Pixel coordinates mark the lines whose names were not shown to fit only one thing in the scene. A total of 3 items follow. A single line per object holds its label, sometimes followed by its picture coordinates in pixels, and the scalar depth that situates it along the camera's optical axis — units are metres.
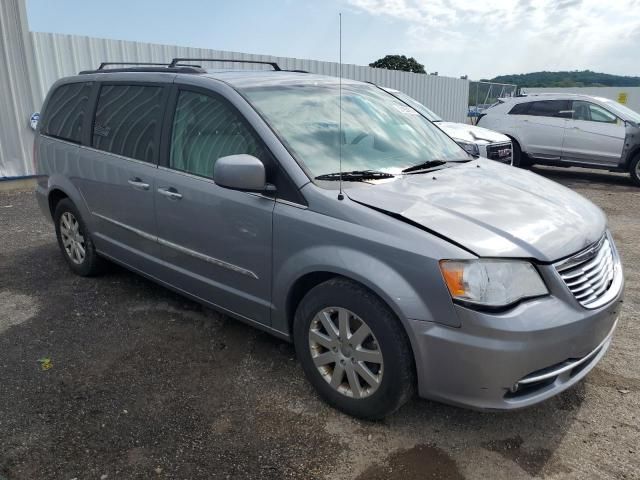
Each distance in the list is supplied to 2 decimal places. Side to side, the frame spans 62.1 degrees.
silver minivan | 2.35
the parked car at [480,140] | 8.33
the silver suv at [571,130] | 10.48
